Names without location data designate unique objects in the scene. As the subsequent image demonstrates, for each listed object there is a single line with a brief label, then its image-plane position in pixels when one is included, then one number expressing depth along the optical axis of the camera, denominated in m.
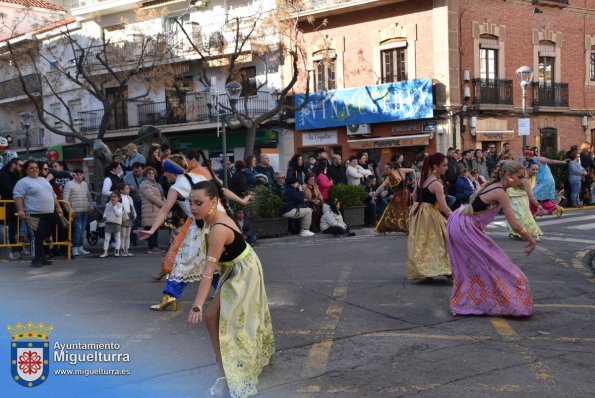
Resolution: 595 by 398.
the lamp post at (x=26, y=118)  31.59
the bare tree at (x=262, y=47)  25.50
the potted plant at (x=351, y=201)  15.27
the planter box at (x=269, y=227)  14.08
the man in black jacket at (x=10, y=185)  12.16
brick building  26.38
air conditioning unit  28.06
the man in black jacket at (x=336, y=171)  16.20
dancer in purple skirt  6.80
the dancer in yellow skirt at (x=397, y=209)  13.38
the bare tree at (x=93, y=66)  28.56
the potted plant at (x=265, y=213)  14.09
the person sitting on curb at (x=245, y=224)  13.13
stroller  13.76
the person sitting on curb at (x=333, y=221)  14.80
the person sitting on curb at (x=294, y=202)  14.38
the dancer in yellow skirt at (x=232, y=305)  4.63
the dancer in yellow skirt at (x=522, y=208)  12.33
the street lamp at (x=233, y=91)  18.36
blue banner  26.19
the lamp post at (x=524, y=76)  20.91
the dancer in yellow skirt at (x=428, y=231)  8.70
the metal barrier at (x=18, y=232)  12.02
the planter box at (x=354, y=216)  15.37
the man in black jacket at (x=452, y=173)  16.84
